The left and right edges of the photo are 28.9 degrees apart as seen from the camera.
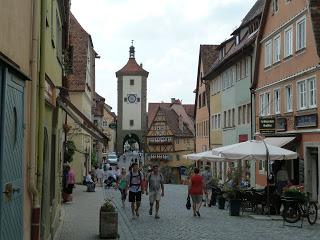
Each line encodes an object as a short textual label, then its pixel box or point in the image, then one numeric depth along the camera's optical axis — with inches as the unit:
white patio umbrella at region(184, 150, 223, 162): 1126.6
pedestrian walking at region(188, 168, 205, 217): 816.9
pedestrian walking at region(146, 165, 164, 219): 807.1
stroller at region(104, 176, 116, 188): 1705.2
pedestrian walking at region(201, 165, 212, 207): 1082.7
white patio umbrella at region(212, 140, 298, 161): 850.1
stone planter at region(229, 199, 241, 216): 850.8
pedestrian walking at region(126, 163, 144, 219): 789.2
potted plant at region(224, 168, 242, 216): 851.4
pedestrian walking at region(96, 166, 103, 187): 1716.3
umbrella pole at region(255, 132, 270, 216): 834.2
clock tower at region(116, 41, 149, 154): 4347.9
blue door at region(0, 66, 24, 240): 250.5
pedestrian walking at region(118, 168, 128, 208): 980.3
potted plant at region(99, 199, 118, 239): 564.7
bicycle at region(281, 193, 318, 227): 710.5
